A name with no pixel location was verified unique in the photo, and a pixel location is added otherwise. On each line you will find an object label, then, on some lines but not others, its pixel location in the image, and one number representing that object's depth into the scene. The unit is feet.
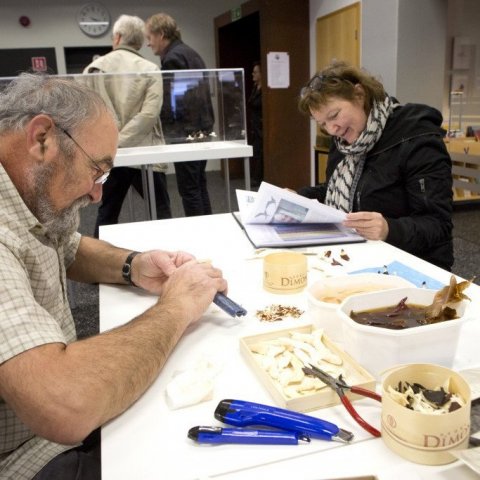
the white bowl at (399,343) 2.31
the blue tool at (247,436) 2.06
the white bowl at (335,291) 2.85
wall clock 20.94
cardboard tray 2.23
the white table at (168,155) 9.31
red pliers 2.12
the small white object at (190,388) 2.35
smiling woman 5.08
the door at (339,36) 13.74
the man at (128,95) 9.88
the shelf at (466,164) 13.73
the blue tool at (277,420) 2.08
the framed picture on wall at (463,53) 14.80
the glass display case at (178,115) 9.70
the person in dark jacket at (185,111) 10.65
